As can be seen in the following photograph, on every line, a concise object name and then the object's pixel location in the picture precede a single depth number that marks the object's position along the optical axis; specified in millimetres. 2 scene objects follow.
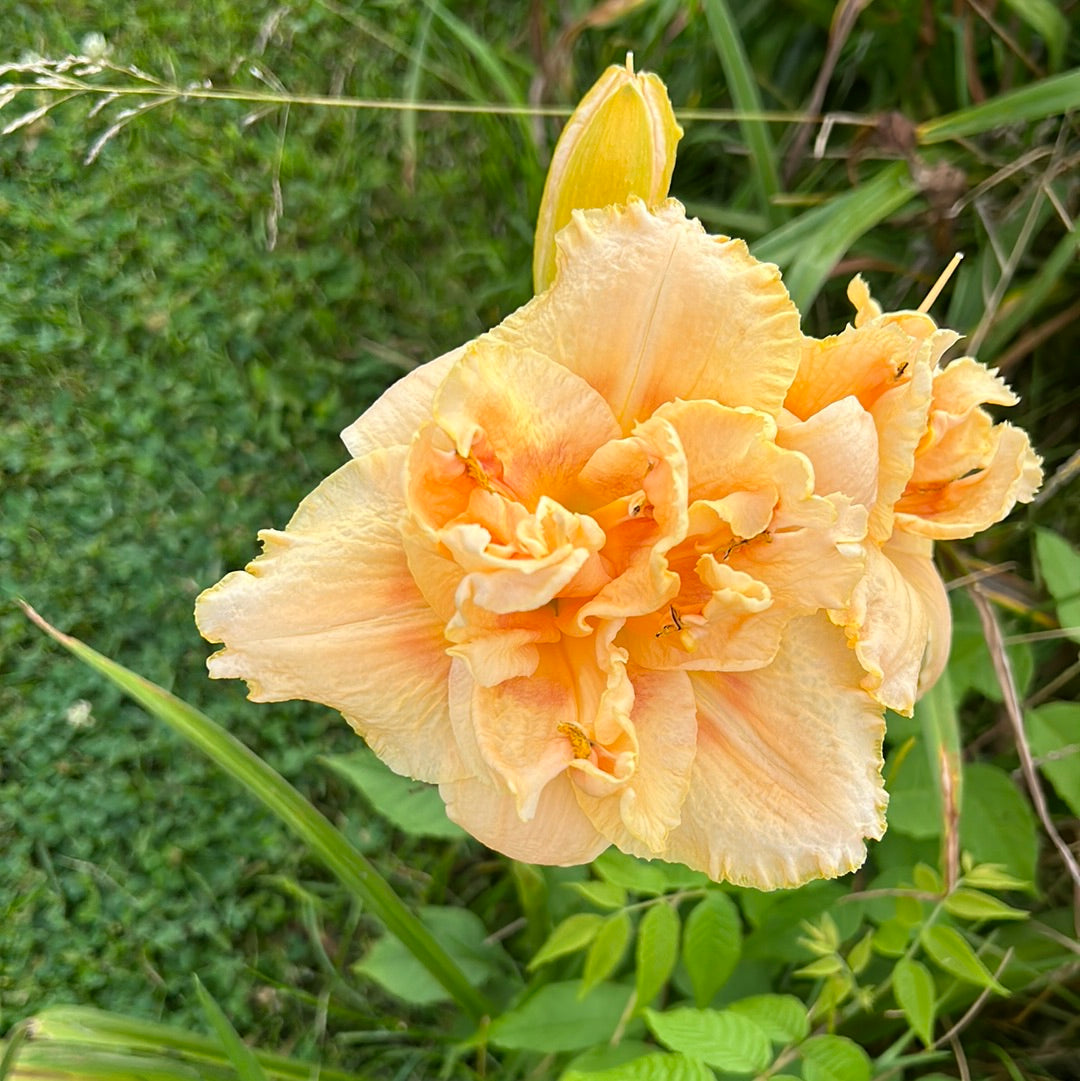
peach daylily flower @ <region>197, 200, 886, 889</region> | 265
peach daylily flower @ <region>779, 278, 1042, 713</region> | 277
